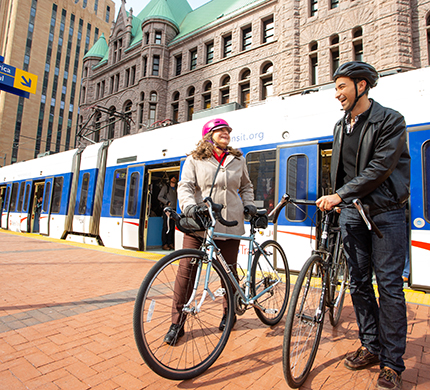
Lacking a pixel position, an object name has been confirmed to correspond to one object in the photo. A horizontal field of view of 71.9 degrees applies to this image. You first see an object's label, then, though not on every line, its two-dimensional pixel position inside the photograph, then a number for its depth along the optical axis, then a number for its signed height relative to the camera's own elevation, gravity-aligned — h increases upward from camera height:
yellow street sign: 8.28 +3.80
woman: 2.61 +0.37
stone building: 14.38 +11.33
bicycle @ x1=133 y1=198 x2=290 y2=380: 1.80 -0.58
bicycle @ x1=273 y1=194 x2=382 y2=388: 1.80 -0.50
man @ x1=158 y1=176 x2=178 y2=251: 8.54 +0.58
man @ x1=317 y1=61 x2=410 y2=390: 1.88 +0.12
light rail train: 4.04 +1.15
